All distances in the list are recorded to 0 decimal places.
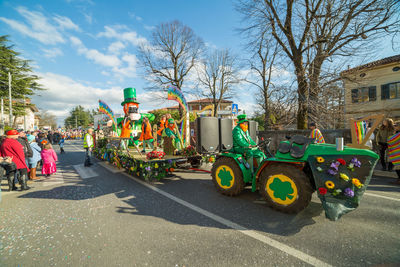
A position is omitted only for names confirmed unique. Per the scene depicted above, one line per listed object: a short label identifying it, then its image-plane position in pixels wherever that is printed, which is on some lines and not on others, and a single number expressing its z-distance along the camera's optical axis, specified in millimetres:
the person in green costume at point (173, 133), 6727
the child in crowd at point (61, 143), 13605
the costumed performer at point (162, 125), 7612
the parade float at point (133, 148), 5262
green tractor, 2511
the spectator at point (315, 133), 5730
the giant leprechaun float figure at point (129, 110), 8617
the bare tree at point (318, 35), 7867
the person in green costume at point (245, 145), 4008
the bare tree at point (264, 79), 10491
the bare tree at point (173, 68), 21156
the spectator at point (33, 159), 6129
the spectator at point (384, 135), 6043
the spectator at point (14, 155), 4781
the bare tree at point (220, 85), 23562
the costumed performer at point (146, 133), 8219
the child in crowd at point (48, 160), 6414
